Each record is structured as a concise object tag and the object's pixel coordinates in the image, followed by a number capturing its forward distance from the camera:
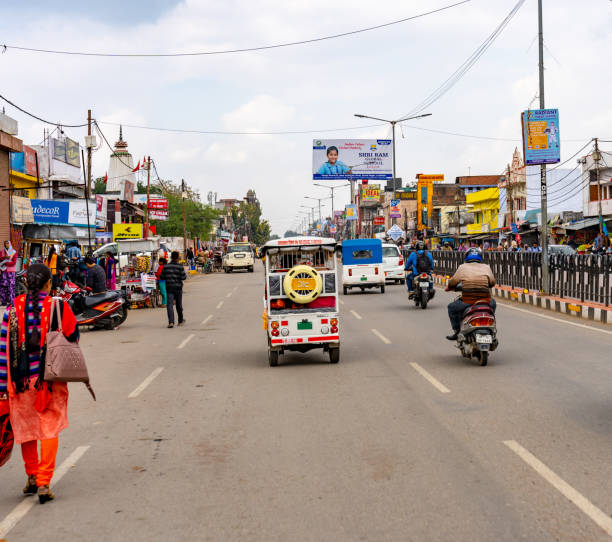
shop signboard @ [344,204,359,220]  88.19
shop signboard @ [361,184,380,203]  107.56
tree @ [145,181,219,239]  77.06
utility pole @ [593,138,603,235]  43.22
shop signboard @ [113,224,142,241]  33.66
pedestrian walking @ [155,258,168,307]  23.35
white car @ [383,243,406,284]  33.19
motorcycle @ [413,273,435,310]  21.23
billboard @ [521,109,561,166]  21.19
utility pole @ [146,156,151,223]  55.35
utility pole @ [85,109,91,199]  31.94
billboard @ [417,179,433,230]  47.34
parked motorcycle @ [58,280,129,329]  18.59
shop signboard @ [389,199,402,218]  66.94
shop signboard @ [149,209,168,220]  63.94
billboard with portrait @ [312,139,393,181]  57.41
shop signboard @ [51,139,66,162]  46.50
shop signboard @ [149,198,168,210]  62.86
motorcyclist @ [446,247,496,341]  11.26
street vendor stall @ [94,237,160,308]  25.42
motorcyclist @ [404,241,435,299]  21.06
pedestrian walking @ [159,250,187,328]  17.92
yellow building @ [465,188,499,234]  69.69
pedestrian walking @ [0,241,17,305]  25.70
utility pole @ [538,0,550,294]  21.88
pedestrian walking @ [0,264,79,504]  5.40
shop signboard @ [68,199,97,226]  36.34
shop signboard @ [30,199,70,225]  34.41
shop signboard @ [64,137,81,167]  49.35
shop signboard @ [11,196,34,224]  32.25
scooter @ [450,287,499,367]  10.92
